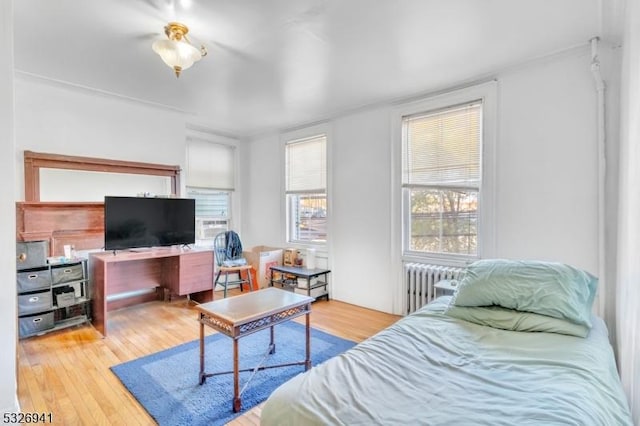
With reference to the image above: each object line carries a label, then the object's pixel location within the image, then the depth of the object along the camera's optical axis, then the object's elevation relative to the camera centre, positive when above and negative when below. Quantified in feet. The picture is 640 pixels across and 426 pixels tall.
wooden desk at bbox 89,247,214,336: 11.25 -2.60
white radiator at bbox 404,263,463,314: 10.66 -2.50
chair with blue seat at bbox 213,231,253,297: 14.17 -2.39
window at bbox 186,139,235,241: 15.66 +1.37
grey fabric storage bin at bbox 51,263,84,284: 10.12 -2.12
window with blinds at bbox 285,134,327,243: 14.85 +1.03
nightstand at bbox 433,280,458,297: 9.32 -2.35
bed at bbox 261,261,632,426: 3.50 -2.26
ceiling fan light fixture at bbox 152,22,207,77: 6.84 +3.61
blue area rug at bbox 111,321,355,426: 6.45 -4.14
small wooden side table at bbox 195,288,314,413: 6.46 -2.33
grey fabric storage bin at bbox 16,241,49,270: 9.42 -1.37
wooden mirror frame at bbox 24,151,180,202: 10.24 +1.64
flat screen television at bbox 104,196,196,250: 11.05 -0.46
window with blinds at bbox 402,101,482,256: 10.34 +1.10
